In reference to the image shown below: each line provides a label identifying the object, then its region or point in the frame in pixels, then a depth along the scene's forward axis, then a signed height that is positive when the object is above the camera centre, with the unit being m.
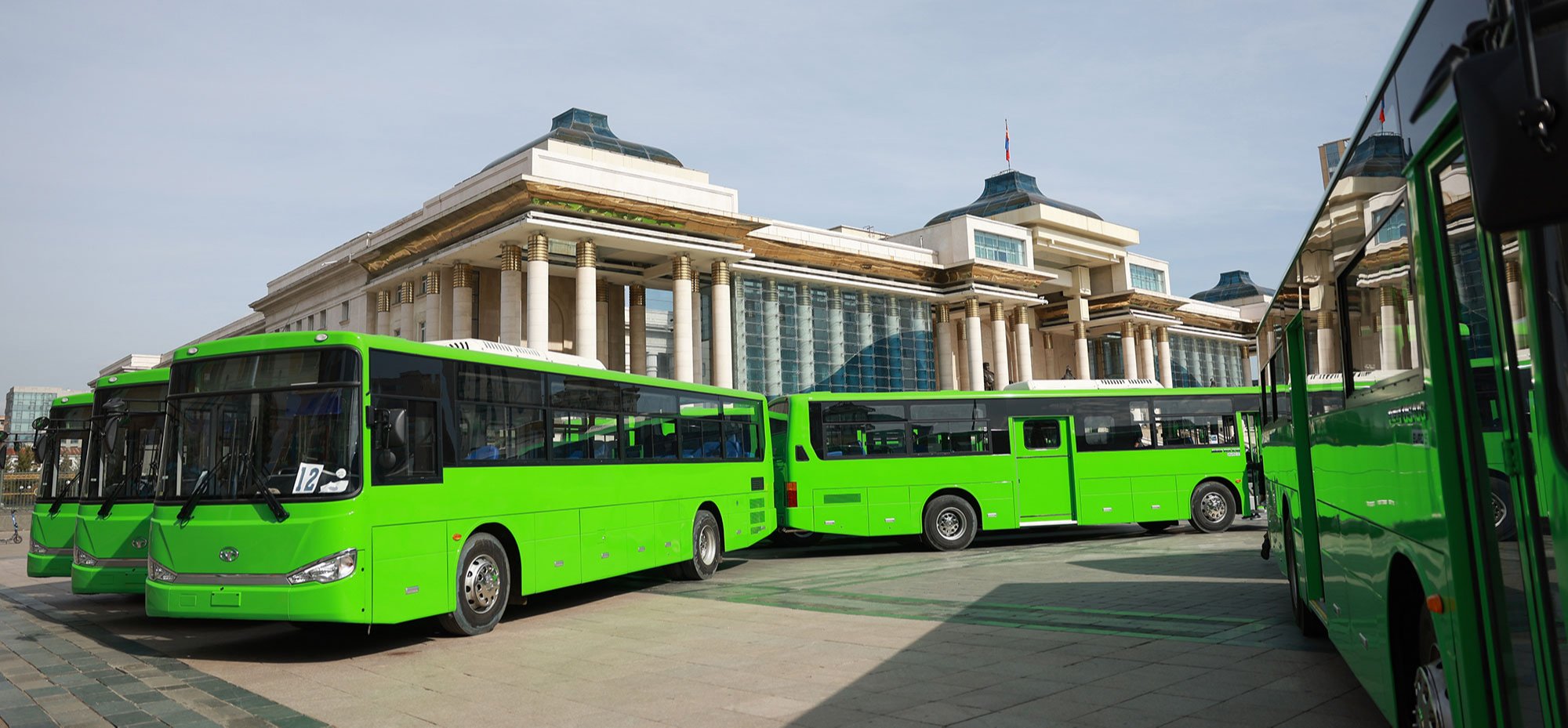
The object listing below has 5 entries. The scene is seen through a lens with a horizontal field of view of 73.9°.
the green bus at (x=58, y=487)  12.01 +0.00
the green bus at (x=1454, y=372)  1.95 +0.21
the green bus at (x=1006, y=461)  16.41 -0.01
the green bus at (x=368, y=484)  7.98 -0.04
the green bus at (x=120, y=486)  10.90 +0.00
